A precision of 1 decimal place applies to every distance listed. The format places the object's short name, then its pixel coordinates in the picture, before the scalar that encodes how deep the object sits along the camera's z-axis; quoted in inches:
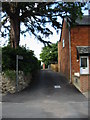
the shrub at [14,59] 276.5
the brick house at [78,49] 347.6
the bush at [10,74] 264.5
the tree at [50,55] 995.8
